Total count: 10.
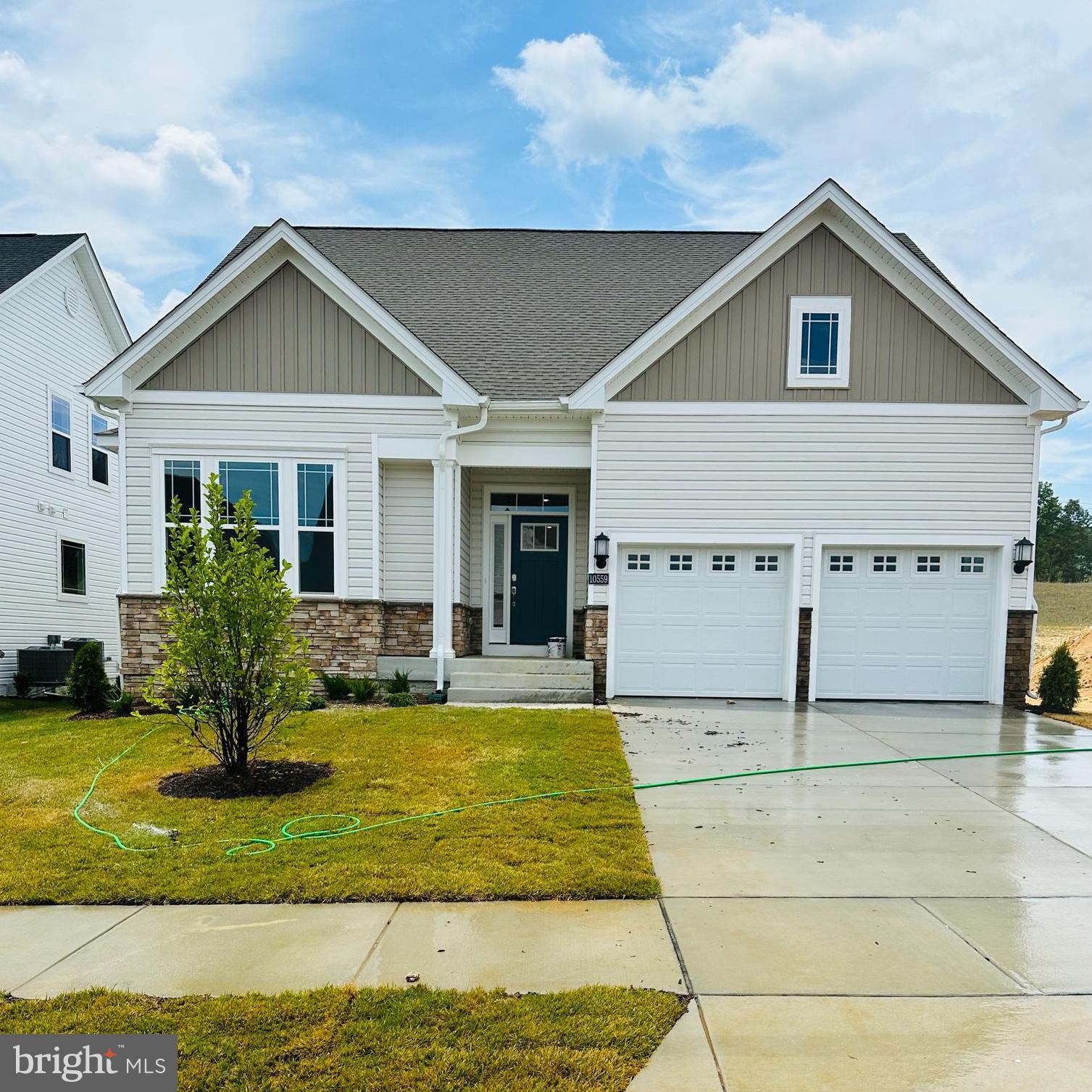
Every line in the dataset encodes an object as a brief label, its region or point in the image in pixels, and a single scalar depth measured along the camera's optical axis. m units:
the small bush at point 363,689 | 9.80
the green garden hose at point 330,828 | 4.55
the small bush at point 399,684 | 9.94
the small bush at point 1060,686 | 10.28
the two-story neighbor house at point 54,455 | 13.22
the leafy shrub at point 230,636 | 5.86
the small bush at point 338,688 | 9.95
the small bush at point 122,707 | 9.68
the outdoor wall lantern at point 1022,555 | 10.01
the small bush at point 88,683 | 10.12
